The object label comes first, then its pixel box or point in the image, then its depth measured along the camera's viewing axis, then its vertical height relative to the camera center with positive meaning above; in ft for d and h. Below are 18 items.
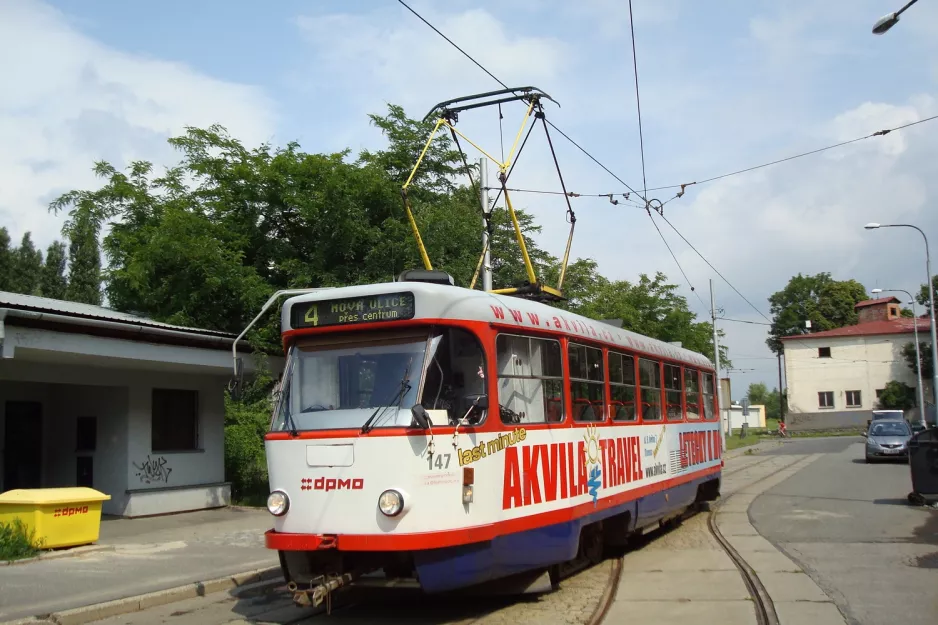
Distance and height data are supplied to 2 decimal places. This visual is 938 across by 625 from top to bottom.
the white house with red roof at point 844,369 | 215.31 +9.63
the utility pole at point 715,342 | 123.24 +9.85
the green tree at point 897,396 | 206.28 +2.45
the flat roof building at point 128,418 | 48.34 +0.49
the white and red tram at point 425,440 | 23.31 -0.64
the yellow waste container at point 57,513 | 38.99 -3.88
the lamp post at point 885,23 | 37.45 +16.55
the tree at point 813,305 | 273.13 +33.25
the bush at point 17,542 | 37.55 -4.98
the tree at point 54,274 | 171.62 +31.33
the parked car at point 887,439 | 95.50 -3.62
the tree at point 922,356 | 203.92 +11.64
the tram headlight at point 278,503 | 24.40 -2.28
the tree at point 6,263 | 170.19 +32.82
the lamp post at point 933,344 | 107.21 +8.16
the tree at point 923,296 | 246.47 +31.27
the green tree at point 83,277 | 164.73 +28.60
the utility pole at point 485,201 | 50.26 +13.35
